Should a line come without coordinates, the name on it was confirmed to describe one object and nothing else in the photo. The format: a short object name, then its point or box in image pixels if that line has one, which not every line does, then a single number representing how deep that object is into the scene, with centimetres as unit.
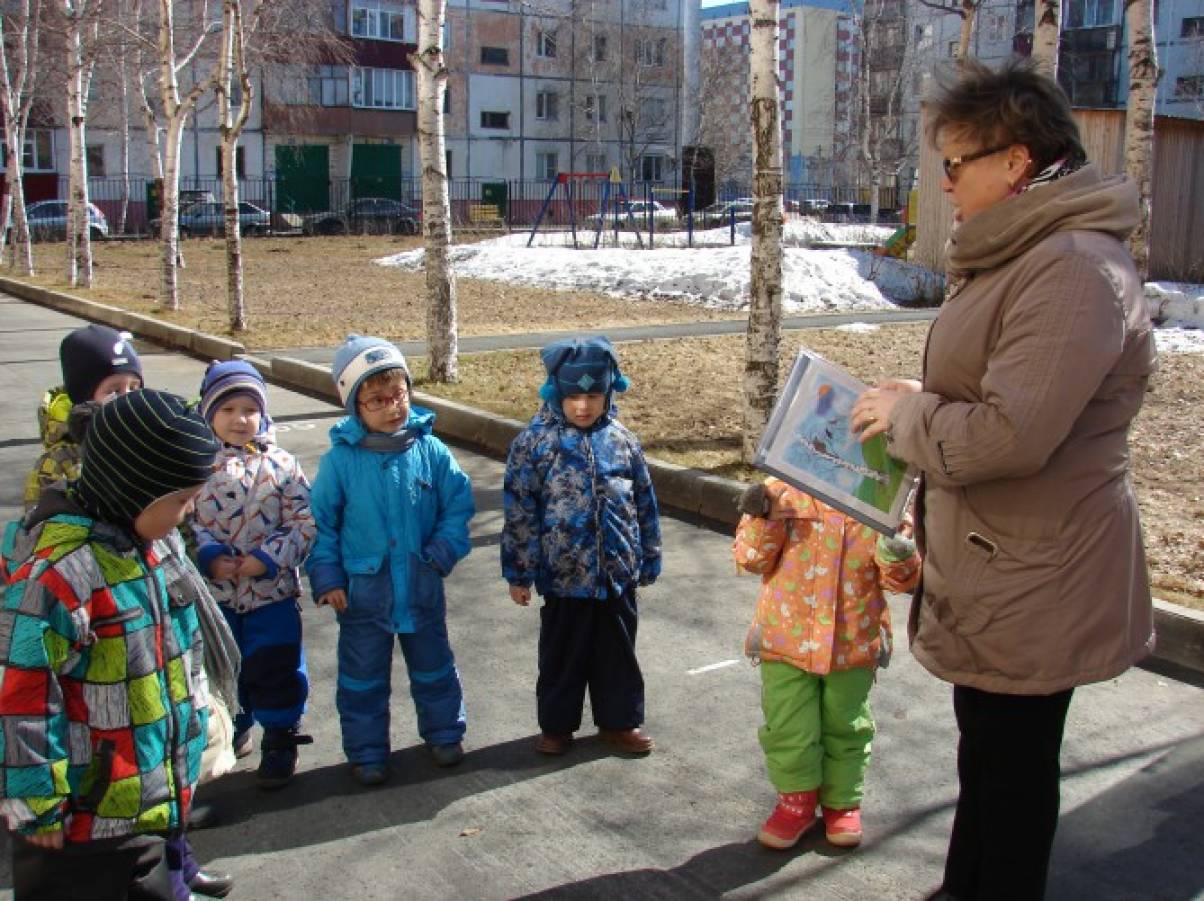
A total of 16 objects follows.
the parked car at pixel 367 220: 4406
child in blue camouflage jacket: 418
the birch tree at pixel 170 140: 1834
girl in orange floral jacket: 360
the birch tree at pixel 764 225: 780
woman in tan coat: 244
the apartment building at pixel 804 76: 7575
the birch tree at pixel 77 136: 2197
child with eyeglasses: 405
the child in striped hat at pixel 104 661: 238
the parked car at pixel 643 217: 3784
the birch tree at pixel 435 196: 1125
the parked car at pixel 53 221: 4069
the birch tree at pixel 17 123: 2591
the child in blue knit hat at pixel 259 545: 398
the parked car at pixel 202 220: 4103
